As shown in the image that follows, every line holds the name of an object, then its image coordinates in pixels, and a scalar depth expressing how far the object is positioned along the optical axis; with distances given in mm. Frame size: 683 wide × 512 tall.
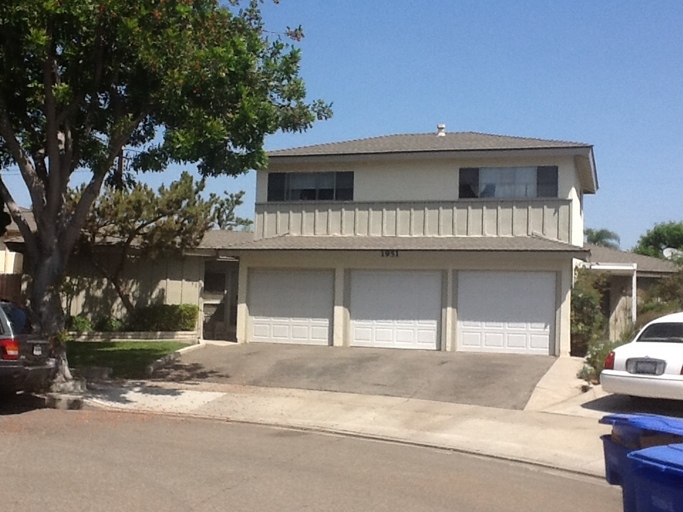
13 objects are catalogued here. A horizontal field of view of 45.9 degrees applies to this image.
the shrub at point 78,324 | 23844
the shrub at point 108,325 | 24020
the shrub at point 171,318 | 23641
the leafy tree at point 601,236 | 53344
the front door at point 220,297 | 26172
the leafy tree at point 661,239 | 50938
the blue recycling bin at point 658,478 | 4363
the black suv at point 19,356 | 12383
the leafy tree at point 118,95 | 13070
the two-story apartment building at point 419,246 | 20609
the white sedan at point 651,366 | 12086
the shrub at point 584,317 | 20719
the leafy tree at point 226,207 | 23559
